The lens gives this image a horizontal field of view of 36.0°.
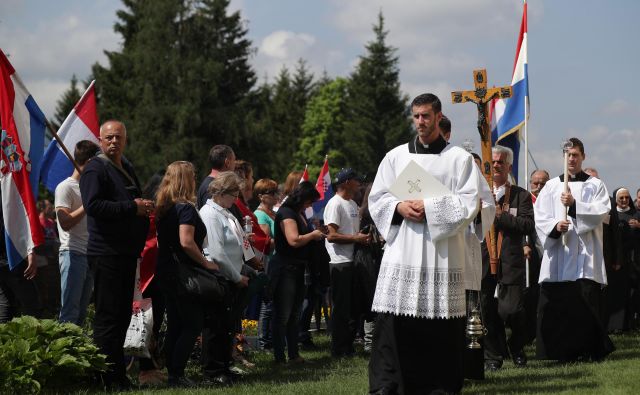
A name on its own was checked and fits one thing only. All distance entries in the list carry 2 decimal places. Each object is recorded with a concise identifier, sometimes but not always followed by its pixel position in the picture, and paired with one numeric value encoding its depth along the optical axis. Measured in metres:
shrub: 7.89
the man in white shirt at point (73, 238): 9.57
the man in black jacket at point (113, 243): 8.34
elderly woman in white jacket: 9.11
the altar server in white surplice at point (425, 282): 7.70
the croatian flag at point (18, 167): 9.01
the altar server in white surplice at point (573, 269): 10.73
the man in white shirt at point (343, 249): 11.77
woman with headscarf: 15.44
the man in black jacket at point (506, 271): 10.44
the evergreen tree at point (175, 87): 57.19
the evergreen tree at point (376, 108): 74.12
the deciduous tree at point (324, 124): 84.12
